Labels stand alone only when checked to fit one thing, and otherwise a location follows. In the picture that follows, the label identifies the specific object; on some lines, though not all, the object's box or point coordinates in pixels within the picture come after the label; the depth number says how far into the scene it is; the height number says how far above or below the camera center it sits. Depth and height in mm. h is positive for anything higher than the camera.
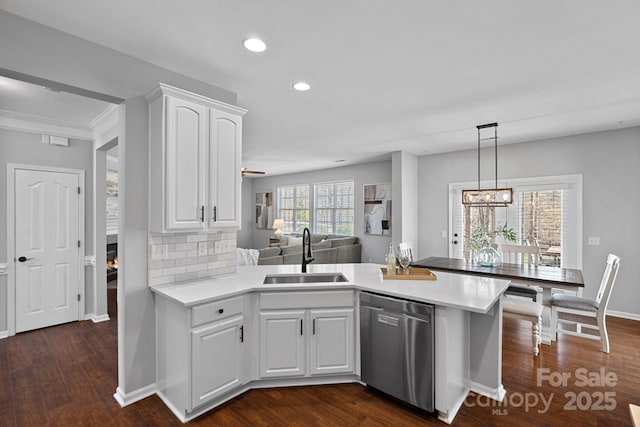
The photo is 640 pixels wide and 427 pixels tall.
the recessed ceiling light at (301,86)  2812 +1167
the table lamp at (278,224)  8388 -353
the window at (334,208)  7594 +86
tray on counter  2654 -563
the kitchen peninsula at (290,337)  2121 -961
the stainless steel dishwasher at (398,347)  2137 -1006
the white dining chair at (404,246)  4842 -564
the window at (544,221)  4652 -153
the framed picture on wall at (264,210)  9328 +42
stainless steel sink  2797 -615
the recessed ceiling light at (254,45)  2077 +1158
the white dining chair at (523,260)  3725 -678
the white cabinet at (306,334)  2465 -993
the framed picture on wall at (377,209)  6789 +54
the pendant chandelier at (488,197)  3676 +173
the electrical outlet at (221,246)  2830 -322
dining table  3158 -710
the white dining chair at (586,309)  3045 -1029
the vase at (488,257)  3936 -586
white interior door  3615 -453
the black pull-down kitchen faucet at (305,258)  2898 -450
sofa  5230 -777
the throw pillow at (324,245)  6436 -713
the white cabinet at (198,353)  2104 -1028
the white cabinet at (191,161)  2273 +396
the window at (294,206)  8547 +148
